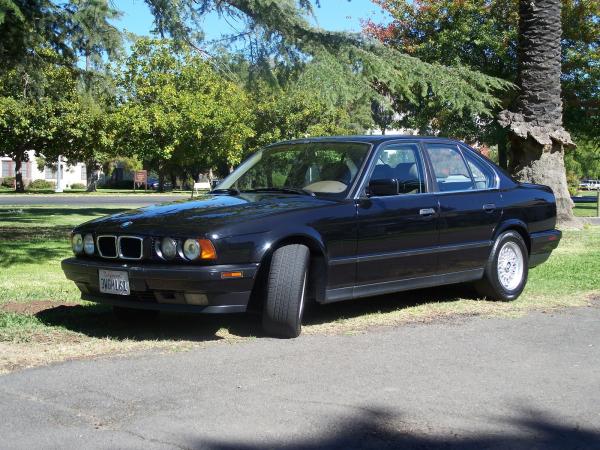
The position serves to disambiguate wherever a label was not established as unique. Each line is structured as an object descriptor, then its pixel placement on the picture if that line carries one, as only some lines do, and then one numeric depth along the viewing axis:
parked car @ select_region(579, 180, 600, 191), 85.71
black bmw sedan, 5.91
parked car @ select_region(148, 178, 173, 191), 73.44
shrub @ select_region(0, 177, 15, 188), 68.50
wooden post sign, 65.81
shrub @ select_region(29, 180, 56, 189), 64.57
